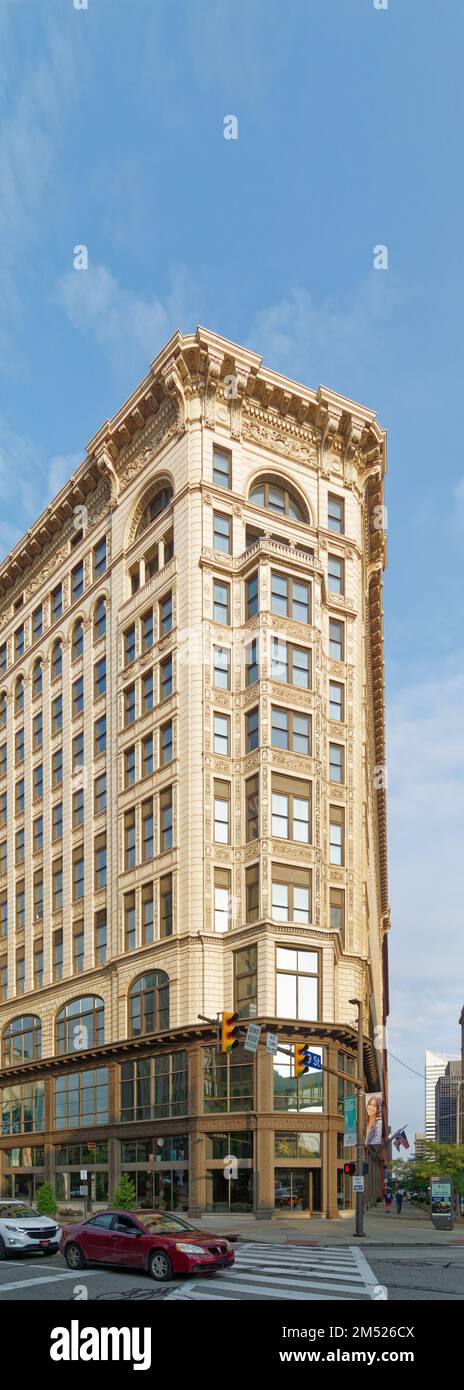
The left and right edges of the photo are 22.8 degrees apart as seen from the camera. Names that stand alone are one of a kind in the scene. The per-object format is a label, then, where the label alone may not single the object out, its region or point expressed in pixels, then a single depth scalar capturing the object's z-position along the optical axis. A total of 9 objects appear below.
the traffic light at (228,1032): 32.03
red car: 20.77
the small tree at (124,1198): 40.31
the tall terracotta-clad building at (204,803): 49.25
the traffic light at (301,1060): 33.58
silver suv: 26.06
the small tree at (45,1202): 46.66
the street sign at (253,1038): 35.50
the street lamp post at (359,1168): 37.25
